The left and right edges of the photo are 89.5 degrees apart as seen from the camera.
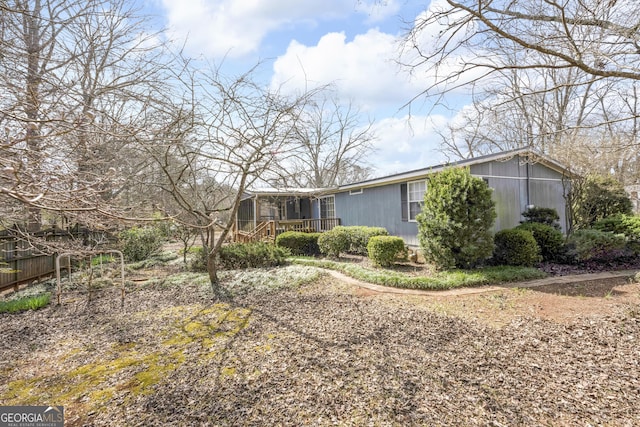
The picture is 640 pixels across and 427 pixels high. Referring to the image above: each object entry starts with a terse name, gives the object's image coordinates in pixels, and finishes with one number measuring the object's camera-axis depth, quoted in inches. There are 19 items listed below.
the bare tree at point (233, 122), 237.8
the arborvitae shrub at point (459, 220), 287.9
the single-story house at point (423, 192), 375.9
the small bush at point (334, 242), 411.5
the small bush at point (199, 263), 373.1
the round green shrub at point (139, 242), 467.5
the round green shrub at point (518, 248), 309.3
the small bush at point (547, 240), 341.1
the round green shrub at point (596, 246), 320.8
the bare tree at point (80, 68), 106.4
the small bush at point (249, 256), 370.6
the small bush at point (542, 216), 380.8
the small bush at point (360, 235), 406.0
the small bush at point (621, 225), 350.0
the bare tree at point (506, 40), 158.1
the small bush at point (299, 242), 455.5
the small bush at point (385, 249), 333.1
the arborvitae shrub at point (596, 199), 411.5
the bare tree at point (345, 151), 788.1
